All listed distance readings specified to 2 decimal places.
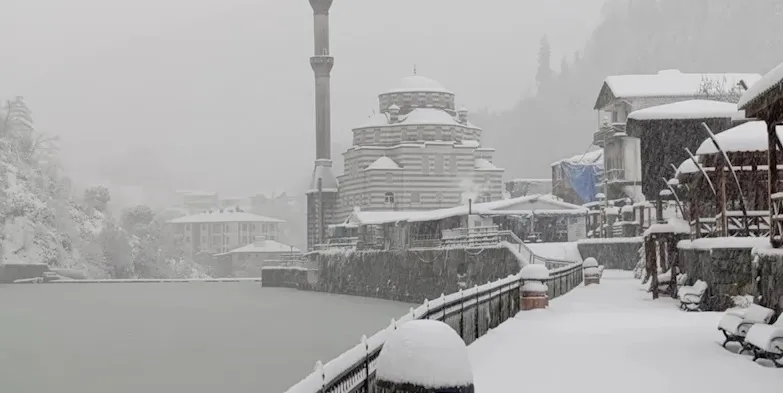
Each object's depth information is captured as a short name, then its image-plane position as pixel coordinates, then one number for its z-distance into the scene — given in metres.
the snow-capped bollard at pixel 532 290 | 22.12
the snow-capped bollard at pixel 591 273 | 37.12
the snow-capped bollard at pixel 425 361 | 8.04
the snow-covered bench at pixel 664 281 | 28.39
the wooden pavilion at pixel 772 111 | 14.78
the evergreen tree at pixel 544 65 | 165.25
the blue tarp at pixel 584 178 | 76.94
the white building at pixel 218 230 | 147.38
